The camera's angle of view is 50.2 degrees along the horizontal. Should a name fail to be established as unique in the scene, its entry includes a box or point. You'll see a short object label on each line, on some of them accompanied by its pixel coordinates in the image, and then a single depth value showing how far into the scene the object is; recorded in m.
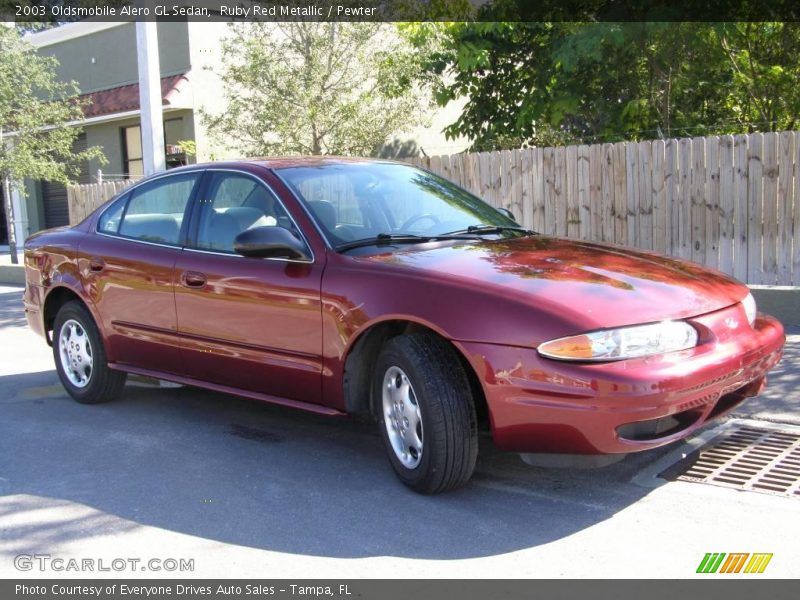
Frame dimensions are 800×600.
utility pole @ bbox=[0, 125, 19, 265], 15.65
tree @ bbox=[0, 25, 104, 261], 15.60
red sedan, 3.63
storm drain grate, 4.20
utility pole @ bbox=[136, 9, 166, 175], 12.66
